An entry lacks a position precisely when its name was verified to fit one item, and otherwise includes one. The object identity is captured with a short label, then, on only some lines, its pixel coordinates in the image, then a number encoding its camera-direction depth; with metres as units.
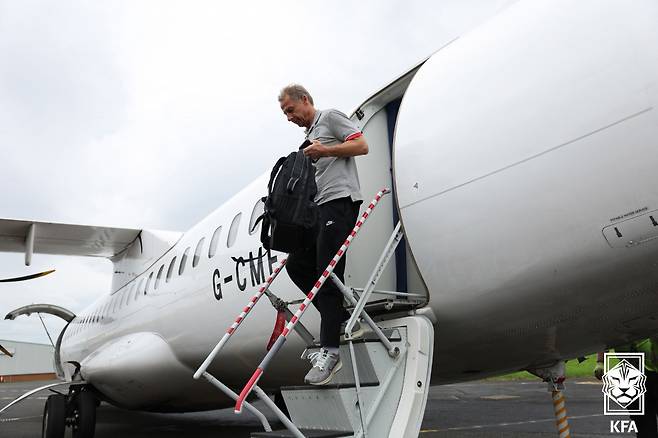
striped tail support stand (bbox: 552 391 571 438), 3.87
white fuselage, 2.84
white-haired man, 3.29
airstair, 3.04
